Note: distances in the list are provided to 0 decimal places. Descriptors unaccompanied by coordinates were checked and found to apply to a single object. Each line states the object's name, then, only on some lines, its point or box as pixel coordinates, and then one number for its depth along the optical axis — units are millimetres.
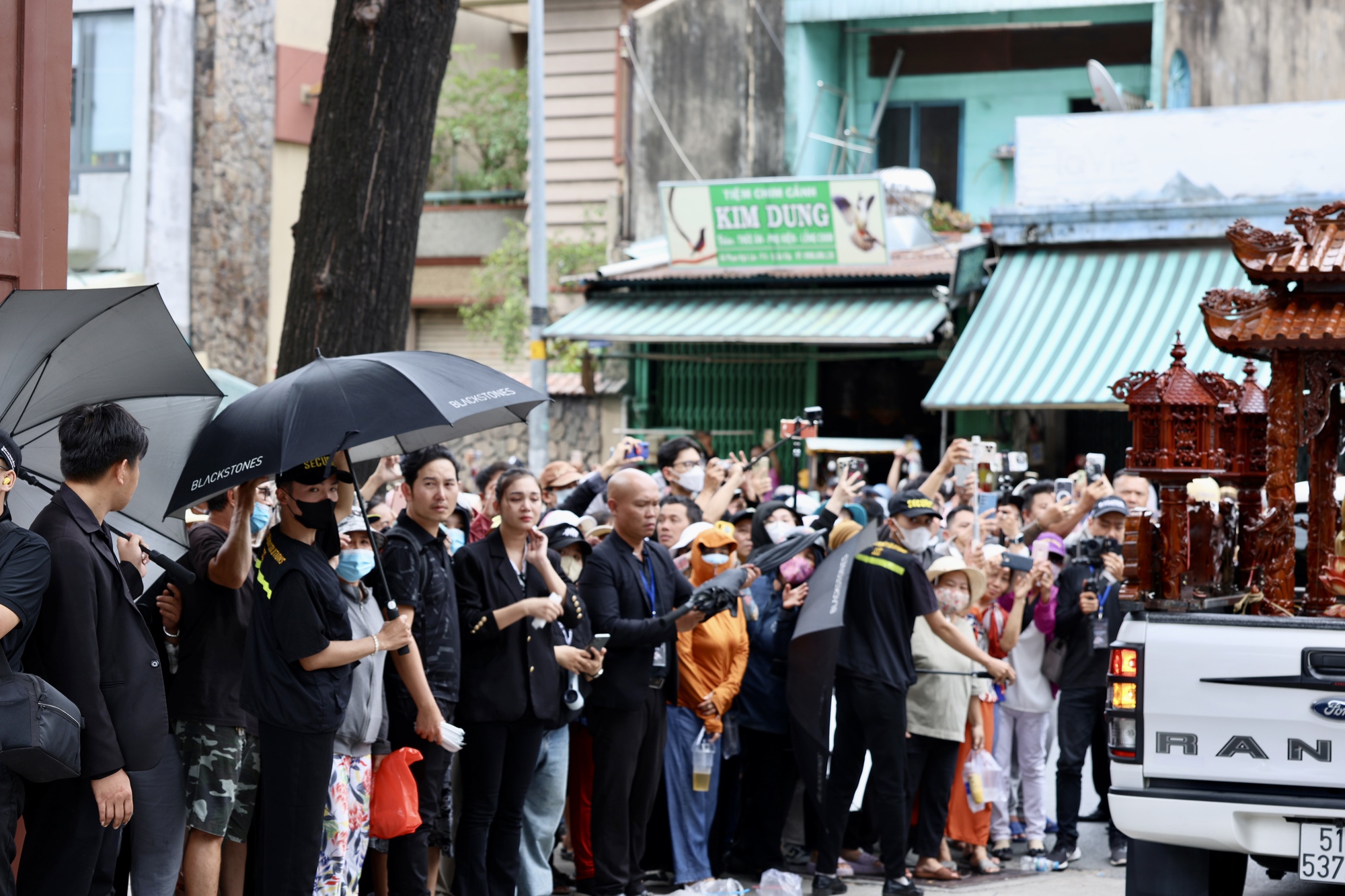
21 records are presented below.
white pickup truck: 10930
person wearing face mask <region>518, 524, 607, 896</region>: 14445
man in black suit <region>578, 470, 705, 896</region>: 14734
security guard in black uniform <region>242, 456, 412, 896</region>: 11266
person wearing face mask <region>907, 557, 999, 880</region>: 16750
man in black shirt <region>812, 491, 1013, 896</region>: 15937
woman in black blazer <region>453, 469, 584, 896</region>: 13742
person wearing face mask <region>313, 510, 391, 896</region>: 12125
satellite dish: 33219
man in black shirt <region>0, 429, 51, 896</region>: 9102
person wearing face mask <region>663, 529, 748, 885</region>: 15906
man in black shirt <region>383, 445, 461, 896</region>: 12953
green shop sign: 34062
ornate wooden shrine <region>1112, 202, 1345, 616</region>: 13148
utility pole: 32437
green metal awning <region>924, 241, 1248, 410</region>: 29375
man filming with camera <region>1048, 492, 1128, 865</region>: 17719
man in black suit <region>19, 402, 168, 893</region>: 9609
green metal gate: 37094
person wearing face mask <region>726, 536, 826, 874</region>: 16500
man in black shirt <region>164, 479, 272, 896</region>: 11828
